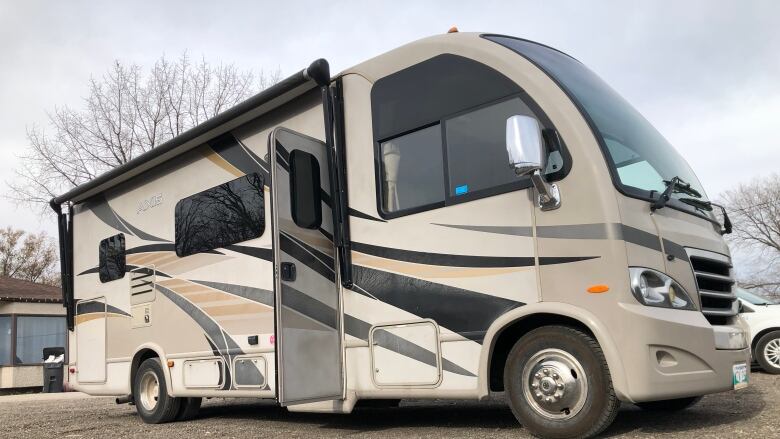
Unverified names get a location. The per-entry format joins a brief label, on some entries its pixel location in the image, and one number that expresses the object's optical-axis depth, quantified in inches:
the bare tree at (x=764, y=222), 1459.2
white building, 681.6
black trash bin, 648.4
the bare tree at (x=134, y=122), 858.1
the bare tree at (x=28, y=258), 1585.9
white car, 374.9
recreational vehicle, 161.2
